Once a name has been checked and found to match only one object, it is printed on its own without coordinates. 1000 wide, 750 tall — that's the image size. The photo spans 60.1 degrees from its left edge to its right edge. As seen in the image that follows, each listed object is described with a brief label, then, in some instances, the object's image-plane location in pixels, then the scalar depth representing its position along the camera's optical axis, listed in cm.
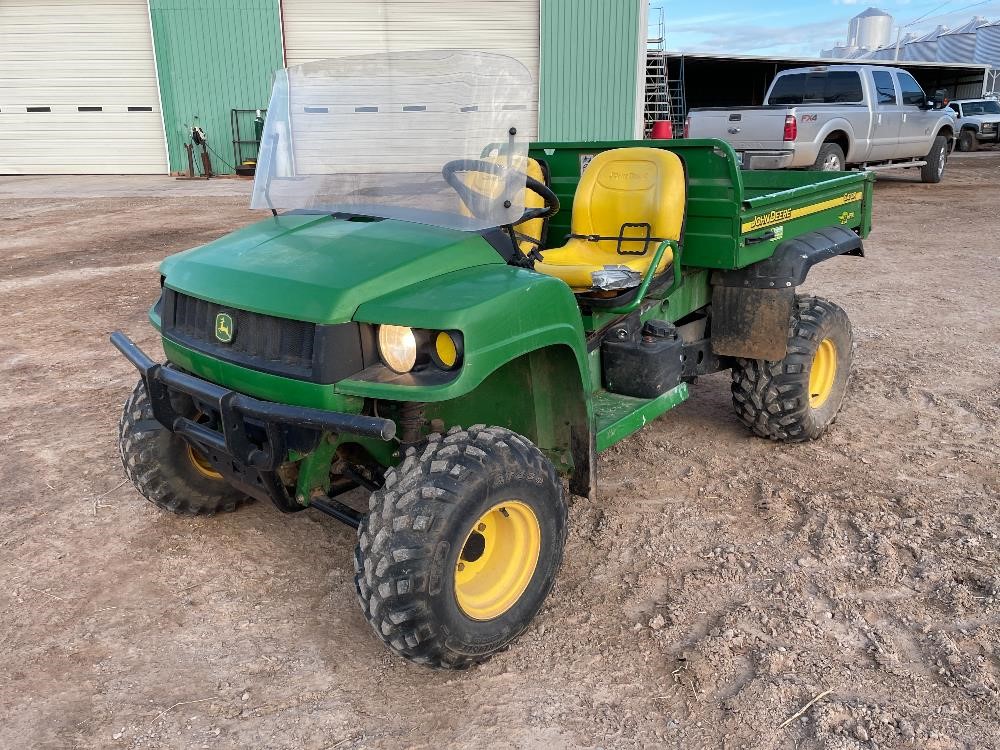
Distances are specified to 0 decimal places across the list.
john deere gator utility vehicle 255
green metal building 1783
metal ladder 2241
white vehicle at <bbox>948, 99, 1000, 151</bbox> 2252
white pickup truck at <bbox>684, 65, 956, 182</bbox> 1170
